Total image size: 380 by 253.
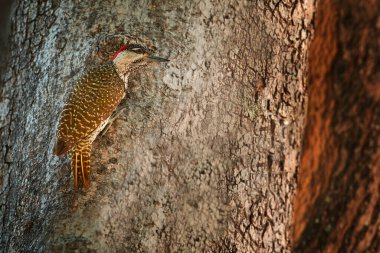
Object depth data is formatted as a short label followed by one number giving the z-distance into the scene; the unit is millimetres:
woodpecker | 5812
